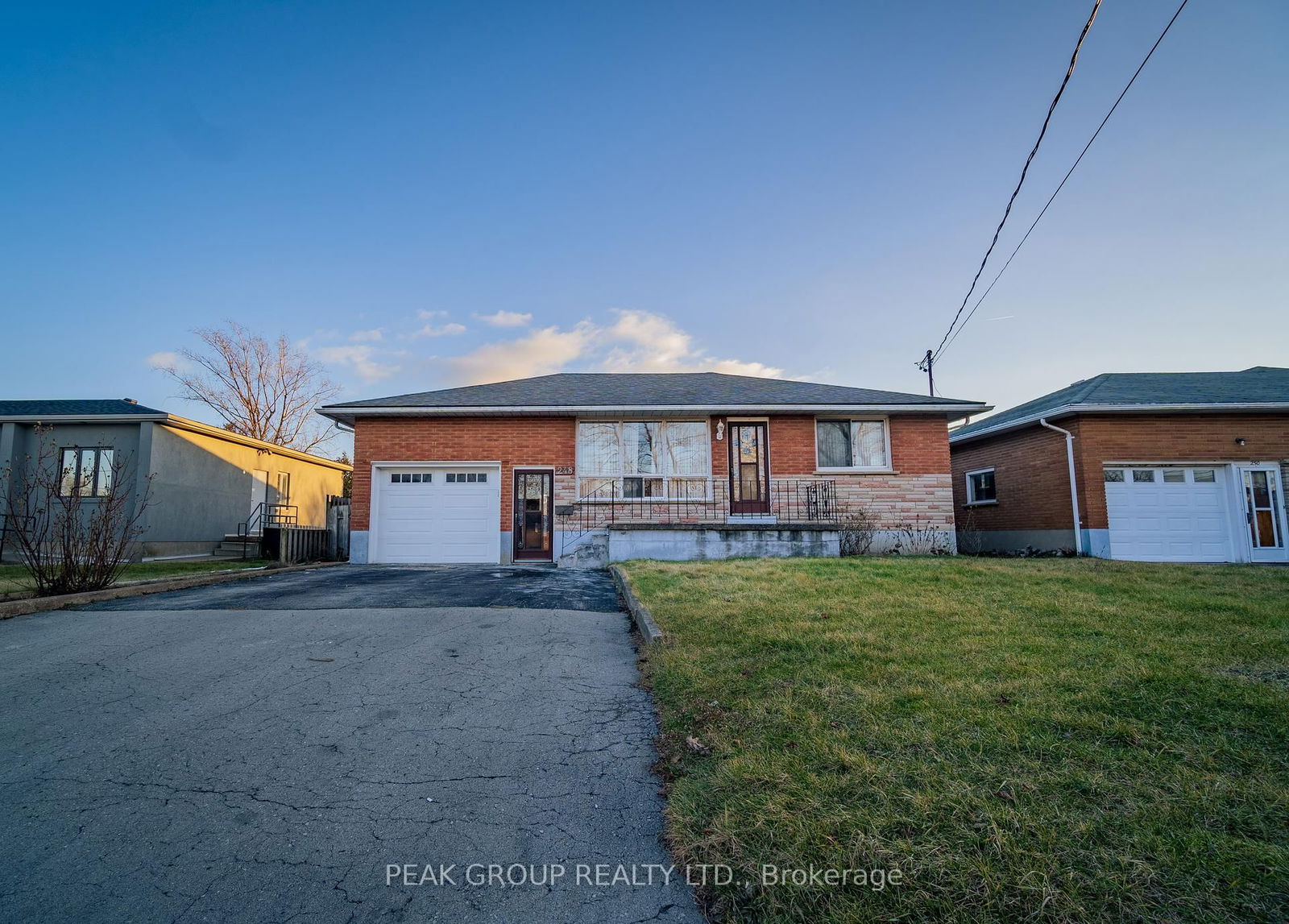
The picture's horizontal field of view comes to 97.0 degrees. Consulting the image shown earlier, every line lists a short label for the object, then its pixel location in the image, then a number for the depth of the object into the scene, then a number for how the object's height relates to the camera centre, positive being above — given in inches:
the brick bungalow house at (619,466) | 543.2 +49.4
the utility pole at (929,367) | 875.0 +224.7
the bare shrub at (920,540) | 540.1 -25.6
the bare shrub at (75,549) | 314.7 -13.0
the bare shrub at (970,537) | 634.8 -27.6
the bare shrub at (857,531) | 531.5 -16.0
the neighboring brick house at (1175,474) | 519.5 +32.1
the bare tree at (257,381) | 1143.6 +300.8
